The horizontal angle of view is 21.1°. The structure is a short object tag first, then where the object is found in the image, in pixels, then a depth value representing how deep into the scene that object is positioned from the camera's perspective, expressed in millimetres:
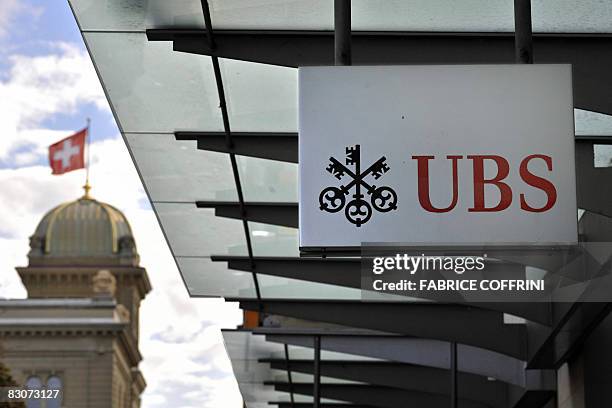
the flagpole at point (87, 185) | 124625
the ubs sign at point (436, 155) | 9008
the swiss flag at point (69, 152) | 99250
